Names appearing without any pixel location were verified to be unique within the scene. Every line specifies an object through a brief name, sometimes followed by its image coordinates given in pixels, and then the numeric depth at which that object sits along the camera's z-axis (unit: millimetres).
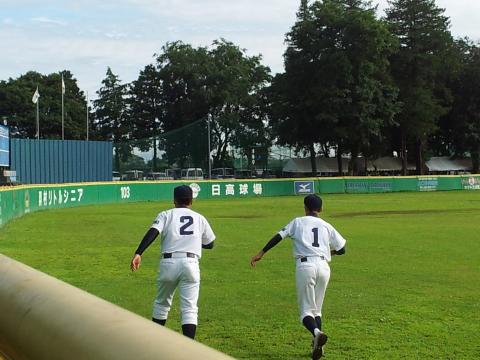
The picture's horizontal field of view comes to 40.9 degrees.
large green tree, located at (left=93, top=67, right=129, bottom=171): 79000
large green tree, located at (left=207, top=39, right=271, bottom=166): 74000
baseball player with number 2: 6523
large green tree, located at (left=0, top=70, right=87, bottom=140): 75000
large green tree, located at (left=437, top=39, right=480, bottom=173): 73062
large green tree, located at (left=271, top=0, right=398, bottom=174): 61750
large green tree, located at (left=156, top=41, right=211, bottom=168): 74750
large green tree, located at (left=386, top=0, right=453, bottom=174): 67562
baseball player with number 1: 6793
